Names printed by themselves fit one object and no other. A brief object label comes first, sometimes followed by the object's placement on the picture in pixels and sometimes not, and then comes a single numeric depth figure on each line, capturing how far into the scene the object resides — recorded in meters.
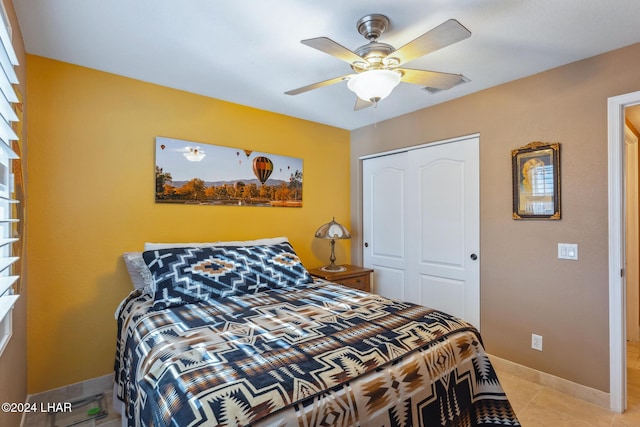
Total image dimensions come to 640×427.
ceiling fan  1.52
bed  1.02
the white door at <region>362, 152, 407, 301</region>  3.39
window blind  1.14
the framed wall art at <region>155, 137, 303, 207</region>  2.58
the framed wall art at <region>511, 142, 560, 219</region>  2.29
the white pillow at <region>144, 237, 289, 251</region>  2.32
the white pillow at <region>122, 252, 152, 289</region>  2.19
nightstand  3.08
